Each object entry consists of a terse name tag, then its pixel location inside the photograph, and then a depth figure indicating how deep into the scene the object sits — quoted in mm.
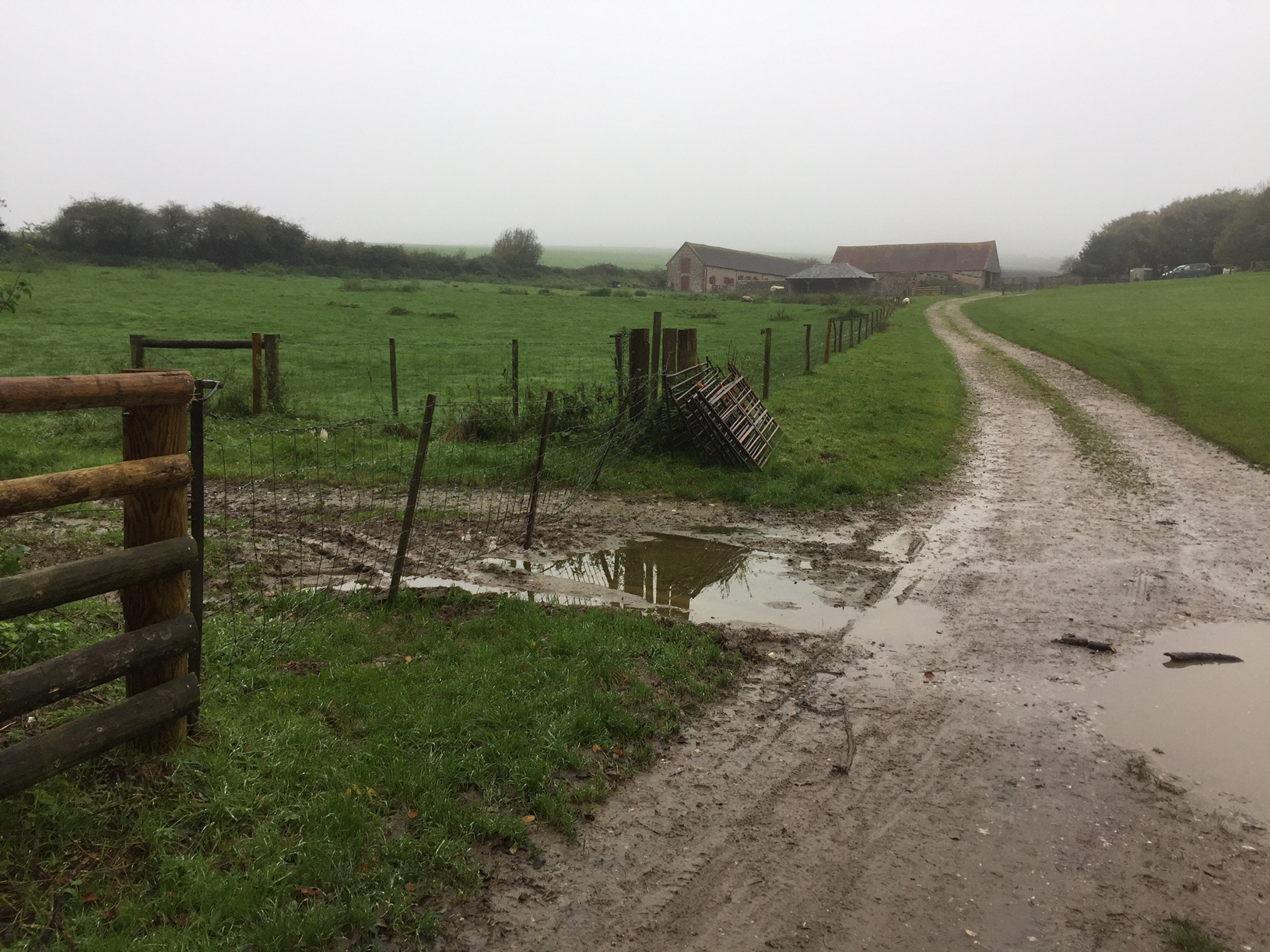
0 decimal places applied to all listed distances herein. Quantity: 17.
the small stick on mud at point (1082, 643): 6707
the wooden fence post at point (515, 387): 13352
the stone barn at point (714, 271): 99938
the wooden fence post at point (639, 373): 13000
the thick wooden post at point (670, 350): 13219
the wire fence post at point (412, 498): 6805
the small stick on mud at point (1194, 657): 6492
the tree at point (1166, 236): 95375
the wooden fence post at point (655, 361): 13047
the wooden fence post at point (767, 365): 18906
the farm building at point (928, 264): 101938
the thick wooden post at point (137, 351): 8023
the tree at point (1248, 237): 79000
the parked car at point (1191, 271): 82250
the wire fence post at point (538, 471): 8773
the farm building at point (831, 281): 88000
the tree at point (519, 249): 99956
